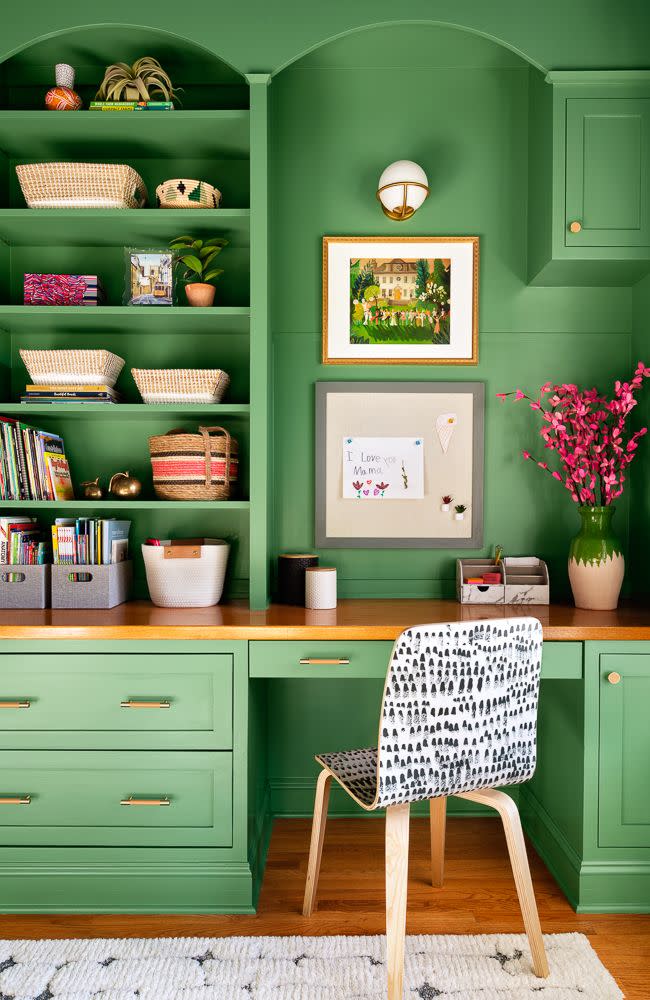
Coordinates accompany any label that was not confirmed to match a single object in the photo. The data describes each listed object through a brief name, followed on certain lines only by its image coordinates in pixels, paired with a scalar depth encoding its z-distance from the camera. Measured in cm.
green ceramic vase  220
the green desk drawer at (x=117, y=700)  193
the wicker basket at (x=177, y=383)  221
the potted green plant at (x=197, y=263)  225
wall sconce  230
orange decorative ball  214
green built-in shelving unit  213
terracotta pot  224
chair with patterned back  151
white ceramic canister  219
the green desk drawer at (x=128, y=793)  194
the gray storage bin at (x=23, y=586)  217
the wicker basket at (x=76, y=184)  213
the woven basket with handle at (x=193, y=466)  225
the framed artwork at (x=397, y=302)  248
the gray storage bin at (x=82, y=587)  218
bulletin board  248
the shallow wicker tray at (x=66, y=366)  219
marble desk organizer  230
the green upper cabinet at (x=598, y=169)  210
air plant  216
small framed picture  223
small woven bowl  217
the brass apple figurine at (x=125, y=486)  232
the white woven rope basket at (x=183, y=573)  221
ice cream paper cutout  248
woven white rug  164
